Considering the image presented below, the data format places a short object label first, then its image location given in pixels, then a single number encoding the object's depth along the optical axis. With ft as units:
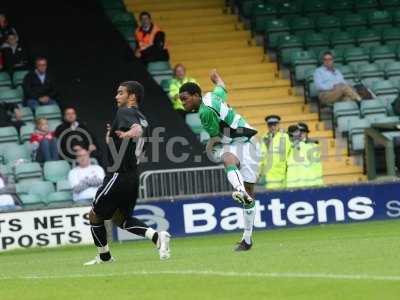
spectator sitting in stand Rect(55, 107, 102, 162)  73.26
